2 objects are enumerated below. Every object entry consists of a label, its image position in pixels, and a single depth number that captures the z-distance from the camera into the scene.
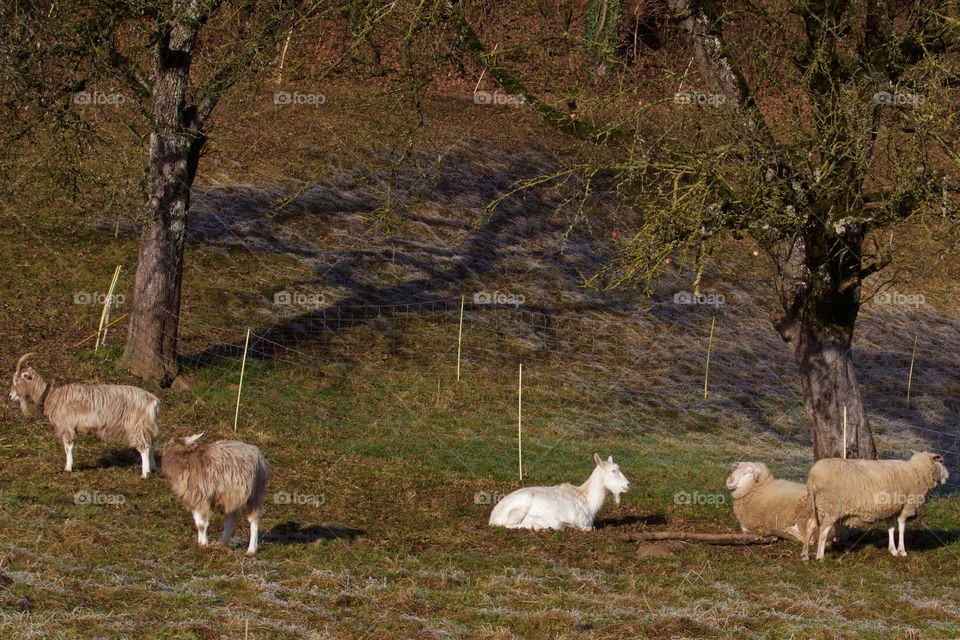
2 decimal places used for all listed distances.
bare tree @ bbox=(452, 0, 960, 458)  14.85
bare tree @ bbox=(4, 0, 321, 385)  17.95
